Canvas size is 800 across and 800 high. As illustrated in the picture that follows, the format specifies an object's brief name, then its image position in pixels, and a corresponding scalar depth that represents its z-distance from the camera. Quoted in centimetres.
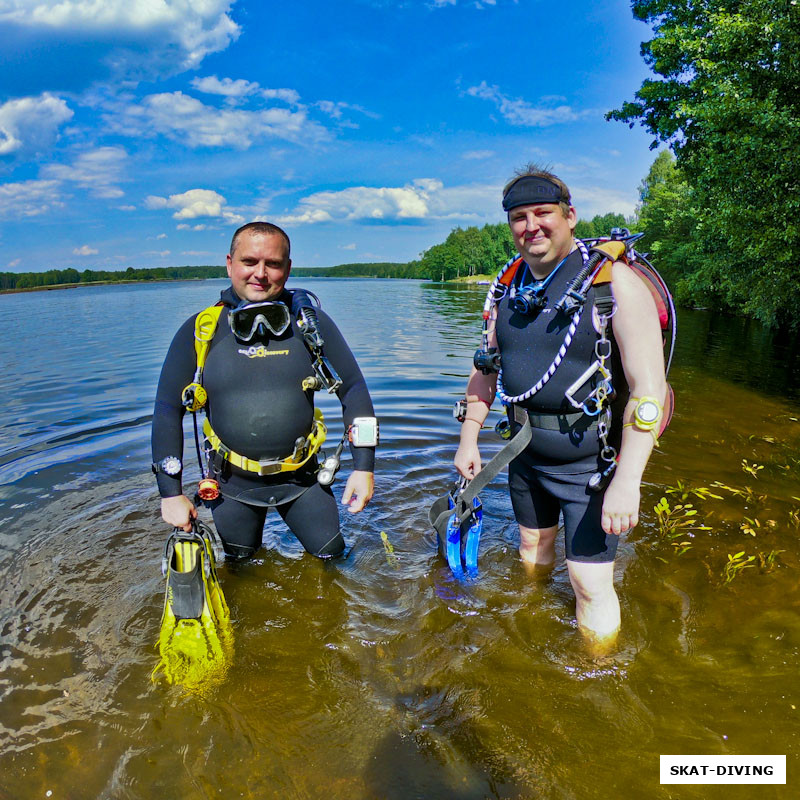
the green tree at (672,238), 3231
